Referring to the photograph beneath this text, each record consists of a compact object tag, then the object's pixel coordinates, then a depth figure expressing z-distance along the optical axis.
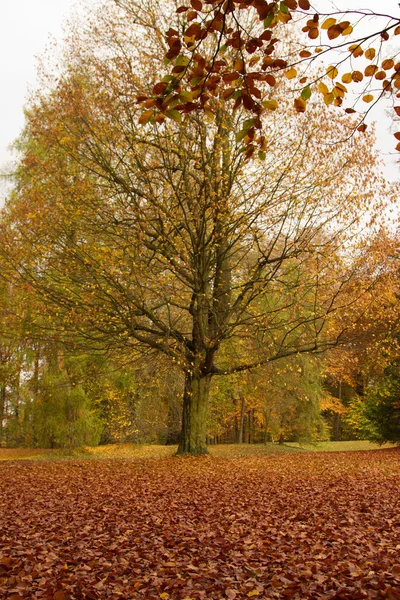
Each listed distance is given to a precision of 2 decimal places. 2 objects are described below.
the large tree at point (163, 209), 11.45
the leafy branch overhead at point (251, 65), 3.05
